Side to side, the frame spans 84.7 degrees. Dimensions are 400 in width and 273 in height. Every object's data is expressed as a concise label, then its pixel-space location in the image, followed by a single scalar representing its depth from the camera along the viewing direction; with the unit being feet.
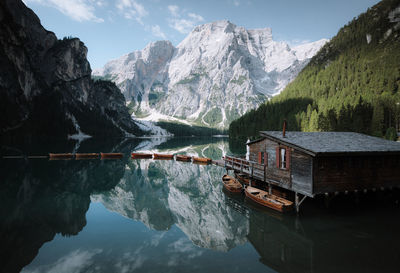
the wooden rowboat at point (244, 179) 104.37
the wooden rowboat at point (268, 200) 68.64
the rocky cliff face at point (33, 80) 417.28
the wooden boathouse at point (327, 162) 65.16
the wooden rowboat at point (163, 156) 213.25
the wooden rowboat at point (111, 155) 211.39
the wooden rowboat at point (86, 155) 204.61
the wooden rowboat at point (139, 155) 215.02
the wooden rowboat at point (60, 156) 194.57
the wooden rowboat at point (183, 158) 195.93
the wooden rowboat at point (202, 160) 179.09
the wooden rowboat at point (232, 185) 95.25
